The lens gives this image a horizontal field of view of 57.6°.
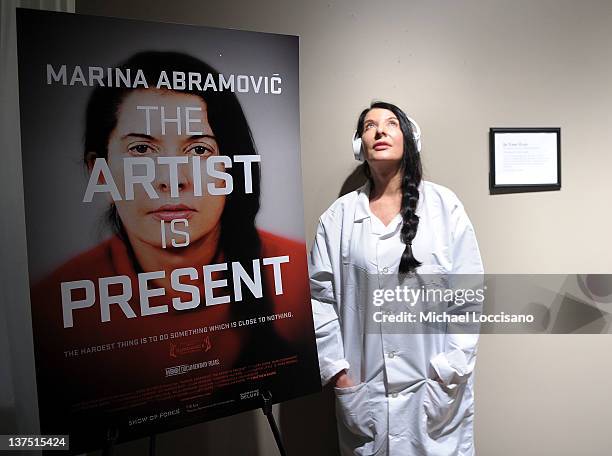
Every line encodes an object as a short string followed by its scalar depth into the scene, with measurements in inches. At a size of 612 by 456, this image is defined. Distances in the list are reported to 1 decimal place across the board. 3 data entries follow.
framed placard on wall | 84.7
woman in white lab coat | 71.9
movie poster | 51.2
